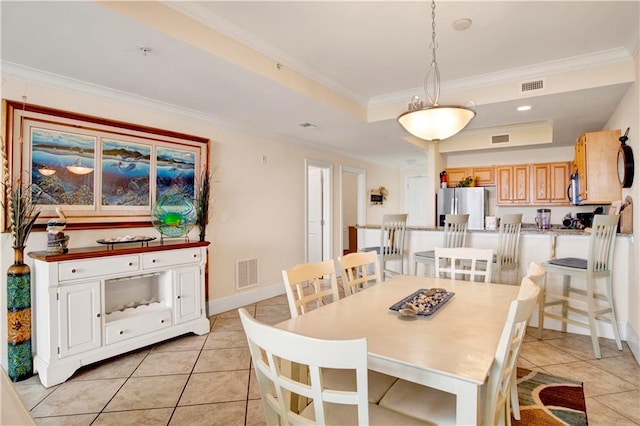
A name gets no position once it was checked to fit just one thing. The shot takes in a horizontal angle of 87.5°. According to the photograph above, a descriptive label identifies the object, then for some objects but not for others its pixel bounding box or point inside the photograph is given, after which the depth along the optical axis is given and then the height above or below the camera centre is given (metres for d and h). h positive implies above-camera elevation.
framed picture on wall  2.61 +0.43
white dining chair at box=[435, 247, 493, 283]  2.50 -0.34
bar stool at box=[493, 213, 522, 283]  3.43 -0.35
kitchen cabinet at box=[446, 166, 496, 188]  6.02 +0.70
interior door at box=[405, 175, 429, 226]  8.01 +0.29
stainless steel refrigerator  5.62 +0.15
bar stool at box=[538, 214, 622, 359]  2.87 -0.60
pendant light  2.08 +0.60
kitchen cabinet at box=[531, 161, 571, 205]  5.51 +0.50
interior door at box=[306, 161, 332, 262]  5.96 -0.02
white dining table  1.08 -0.51
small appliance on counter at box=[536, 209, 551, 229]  5.39 -0.13
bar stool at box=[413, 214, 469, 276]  3.73 -0.25
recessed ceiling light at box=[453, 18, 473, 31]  2.37 +1.36
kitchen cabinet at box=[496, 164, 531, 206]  5.78 +0.48
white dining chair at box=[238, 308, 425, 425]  0.86 -0.45
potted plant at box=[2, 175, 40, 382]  2.44 -0.60
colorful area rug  1.99 -1.22
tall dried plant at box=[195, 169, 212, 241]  3.65 +0.05
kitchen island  3.11 -0.40
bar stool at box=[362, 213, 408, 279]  4.02 -0.35
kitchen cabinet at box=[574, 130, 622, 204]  3.31 +0.47
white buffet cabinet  2.44 -0.78
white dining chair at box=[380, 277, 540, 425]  1.13 -0.72
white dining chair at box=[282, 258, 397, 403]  1.49 -0.50
